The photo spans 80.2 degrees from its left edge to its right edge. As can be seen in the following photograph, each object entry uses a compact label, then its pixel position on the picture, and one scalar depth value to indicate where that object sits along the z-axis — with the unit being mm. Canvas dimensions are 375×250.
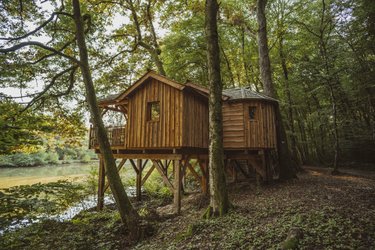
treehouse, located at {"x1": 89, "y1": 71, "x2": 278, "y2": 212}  10062
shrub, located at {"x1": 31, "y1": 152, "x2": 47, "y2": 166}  40422
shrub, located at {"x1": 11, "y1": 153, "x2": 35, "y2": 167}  35812
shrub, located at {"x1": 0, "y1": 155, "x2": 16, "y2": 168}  34062
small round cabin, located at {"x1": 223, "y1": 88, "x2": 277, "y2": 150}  11547
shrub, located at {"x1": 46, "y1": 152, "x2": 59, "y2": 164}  44756
